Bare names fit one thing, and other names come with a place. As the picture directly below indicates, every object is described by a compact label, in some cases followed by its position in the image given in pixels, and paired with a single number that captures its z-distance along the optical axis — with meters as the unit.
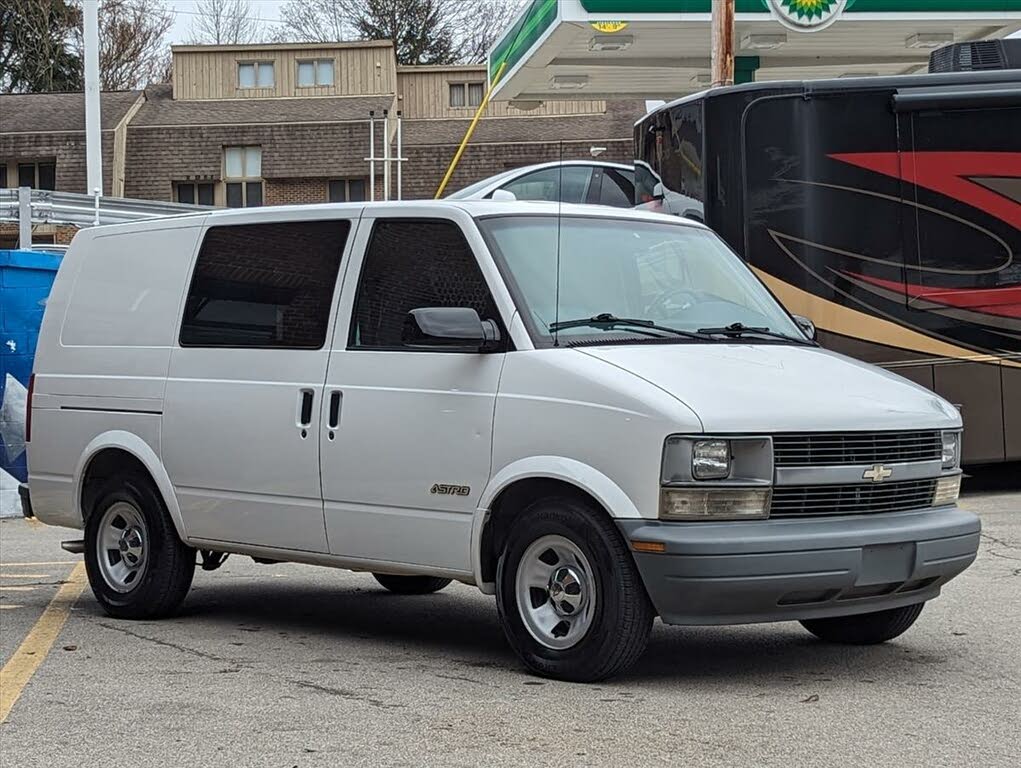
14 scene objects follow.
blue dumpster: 14.96
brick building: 44.25
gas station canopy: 24.09
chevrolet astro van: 6.52
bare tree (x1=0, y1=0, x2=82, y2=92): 58.53
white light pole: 28.02
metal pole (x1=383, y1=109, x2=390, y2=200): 41.56
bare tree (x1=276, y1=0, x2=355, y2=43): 65.50
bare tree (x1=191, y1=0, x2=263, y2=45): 70.75
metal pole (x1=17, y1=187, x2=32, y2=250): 19.47
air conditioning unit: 13.98
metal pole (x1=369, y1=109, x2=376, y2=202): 41.56
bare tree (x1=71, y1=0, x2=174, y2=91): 62.62
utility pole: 20.16
